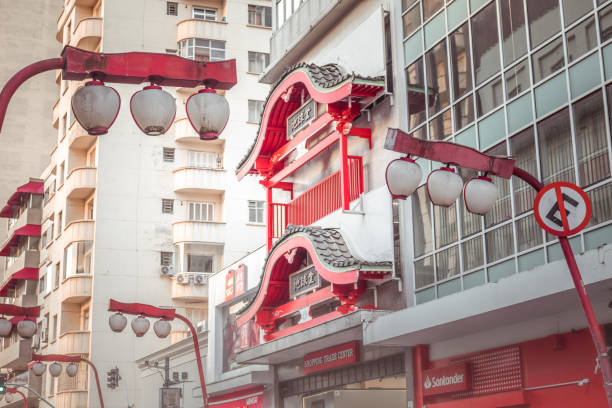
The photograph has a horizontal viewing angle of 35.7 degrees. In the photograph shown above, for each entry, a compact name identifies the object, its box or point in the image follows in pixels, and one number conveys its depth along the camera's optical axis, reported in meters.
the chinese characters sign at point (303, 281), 23.03
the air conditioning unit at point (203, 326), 38.06
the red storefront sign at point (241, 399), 28.48
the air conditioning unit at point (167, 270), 47.31
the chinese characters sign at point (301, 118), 24.53
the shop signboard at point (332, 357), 22.70
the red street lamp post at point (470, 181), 11.19
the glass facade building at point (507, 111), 15.39
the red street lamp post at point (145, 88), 8.44
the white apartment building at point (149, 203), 47.00
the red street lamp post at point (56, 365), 36.84
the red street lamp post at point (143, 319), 25.56
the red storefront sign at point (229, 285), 31.38
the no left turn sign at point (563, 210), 11.48
